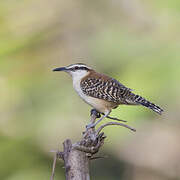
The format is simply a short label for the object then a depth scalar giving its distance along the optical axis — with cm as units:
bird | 871
